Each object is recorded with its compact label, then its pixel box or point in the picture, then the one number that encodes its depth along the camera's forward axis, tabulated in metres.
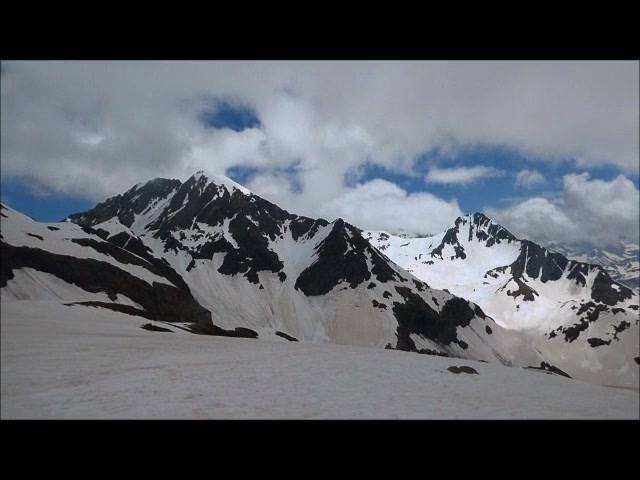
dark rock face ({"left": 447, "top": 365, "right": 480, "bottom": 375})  17.52
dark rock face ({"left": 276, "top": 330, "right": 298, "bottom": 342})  67.44
